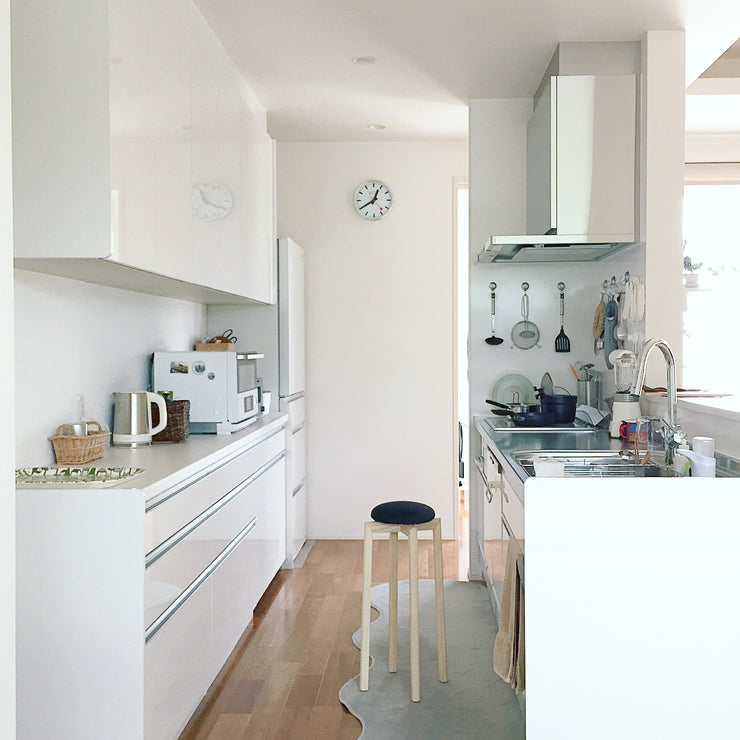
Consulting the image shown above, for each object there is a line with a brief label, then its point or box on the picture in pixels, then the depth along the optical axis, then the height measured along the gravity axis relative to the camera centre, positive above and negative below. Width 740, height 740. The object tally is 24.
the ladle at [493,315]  4.46 +0.22
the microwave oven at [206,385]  3.56 -0.13
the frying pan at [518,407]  4.00 -0.25
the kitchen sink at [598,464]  2.52 -0.35
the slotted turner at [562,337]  4.41 +0.10
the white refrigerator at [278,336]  4.72 +0.11
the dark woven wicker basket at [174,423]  3.23 -0.26
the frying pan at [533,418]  3.82 -0.29
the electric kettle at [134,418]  3.07 -0.23
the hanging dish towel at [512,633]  2.38 -0.81
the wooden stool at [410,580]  2.93 -0.81
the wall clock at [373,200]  5.38 +1.01
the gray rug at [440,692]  2.72 -1.21
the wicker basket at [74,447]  2.60 -0.29
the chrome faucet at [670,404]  2.38 -0.14
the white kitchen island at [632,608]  1.81 -0.55
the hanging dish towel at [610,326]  3.98 +0.15
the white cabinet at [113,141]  2.22 +0.63
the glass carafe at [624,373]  3.38 -0.07
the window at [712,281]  5.44 +0.49
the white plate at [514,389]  4.45 -0.17
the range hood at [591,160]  3.58 +0.85
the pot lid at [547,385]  4.23 -0.15
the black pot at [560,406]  3.80 -0.23
